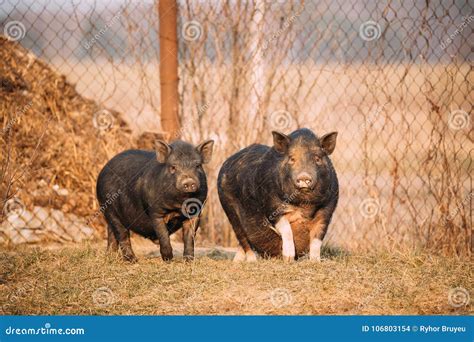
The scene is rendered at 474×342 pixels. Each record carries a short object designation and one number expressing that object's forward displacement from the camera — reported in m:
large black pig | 12.84
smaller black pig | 13.38
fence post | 18.37
